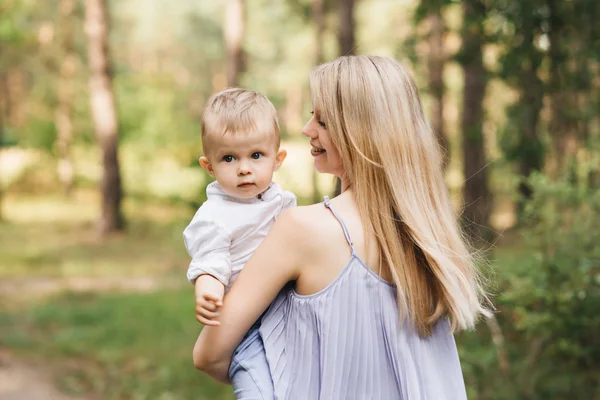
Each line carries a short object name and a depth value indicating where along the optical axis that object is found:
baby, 2.13
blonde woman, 2.08
